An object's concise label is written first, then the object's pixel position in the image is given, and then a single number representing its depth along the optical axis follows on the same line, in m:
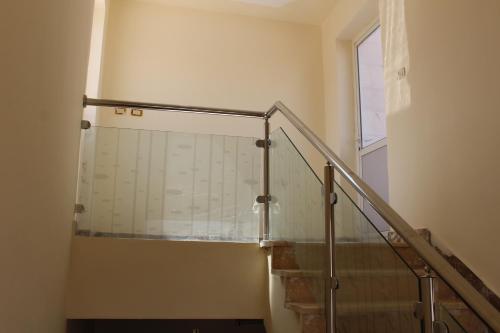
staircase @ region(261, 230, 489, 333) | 1.57
